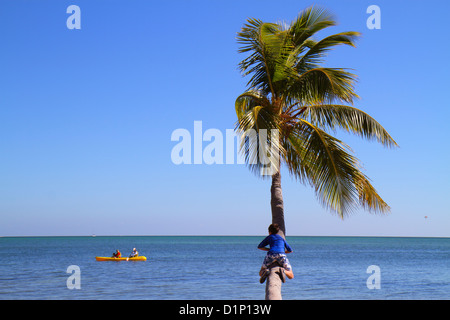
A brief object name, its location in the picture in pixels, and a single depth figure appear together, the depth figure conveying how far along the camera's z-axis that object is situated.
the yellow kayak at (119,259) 51.99
